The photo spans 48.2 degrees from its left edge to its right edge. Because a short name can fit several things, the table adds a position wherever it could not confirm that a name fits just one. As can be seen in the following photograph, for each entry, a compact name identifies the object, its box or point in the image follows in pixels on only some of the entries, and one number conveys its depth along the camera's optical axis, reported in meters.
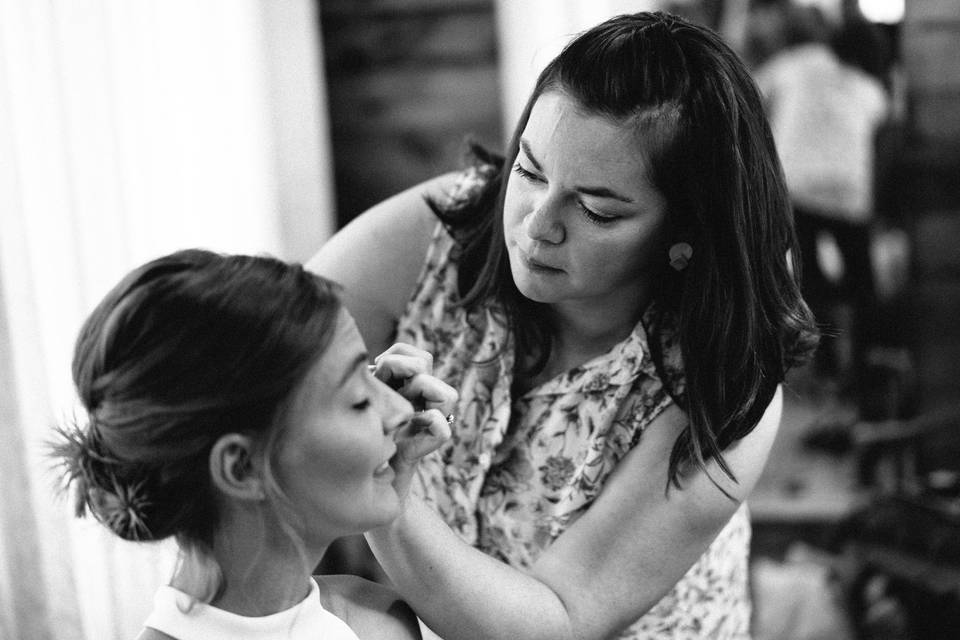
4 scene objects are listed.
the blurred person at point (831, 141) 3.10
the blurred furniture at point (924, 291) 3.13
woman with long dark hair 1.22
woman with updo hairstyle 0.94
